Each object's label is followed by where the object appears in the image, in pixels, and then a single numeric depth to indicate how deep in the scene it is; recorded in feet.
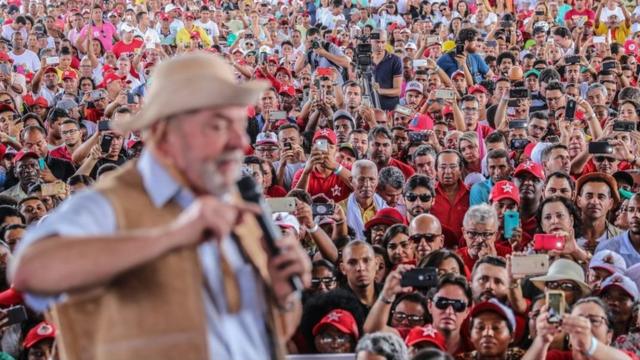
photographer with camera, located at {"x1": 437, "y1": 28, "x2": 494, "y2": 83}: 62.81
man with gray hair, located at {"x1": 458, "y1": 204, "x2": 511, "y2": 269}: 32.24
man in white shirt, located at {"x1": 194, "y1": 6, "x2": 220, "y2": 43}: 79.68
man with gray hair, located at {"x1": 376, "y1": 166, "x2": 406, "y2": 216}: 39.34
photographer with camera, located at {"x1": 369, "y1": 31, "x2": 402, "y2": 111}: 60.10
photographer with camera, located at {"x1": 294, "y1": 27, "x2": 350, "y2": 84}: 61.66
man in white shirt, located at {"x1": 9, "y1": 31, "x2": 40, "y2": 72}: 68.58
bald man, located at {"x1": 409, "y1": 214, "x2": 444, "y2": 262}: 32.62
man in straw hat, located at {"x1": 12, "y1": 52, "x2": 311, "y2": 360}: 9.71
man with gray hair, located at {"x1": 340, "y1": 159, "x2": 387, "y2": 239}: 38.38
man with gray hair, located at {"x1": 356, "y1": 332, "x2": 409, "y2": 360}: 22.32
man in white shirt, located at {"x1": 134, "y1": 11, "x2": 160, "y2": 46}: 75.08
